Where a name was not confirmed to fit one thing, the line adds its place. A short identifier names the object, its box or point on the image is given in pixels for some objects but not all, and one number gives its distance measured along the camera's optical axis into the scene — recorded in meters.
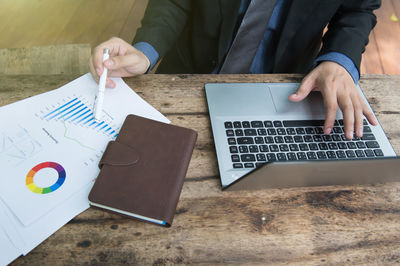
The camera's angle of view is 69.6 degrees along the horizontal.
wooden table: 0.53
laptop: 0.58
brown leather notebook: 0.53
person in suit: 0.75
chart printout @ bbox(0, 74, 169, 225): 0.55
